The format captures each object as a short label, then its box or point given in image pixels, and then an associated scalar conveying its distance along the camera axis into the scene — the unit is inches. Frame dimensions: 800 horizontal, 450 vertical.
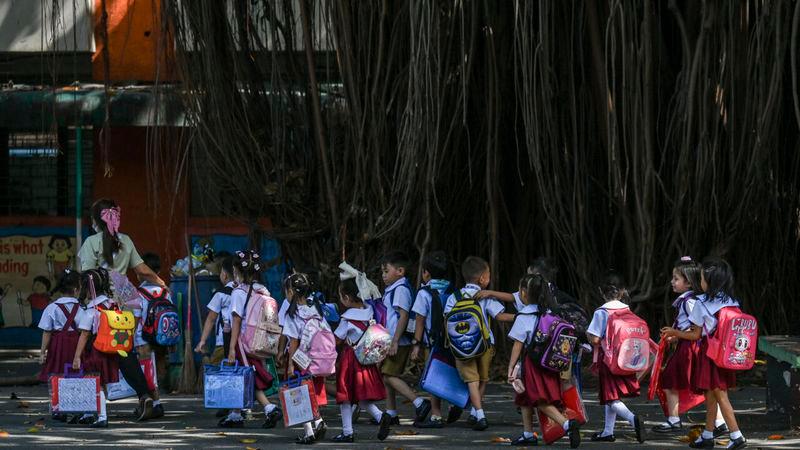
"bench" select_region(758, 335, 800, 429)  772.6
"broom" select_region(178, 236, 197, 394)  948.0
